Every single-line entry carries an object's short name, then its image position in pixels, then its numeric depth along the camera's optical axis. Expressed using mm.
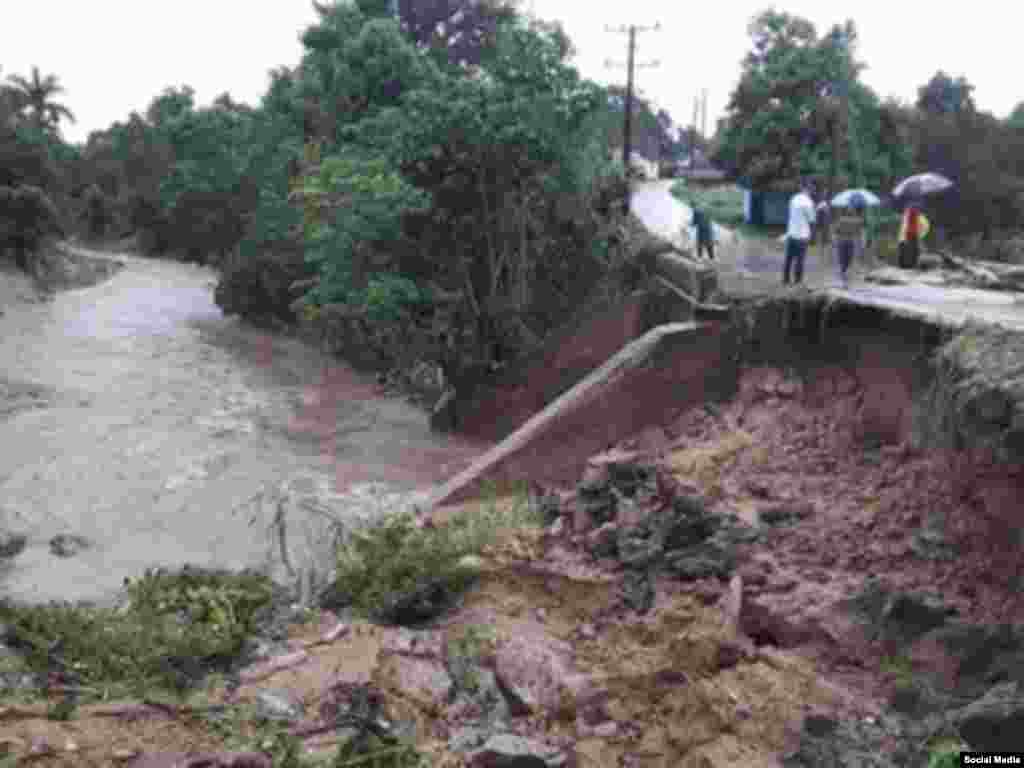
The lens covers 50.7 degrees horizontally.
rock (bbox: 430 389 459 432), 18141
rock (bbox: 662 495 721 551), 8523
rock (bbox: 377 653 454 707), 6816
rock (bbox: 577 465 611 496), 10102
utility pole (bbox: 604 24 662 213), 29552
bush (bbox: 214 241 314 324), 29766
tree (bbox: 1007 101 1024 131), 33841
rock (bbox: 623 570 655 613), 7911
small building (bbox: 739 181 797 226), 33562
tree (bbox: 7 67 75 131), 59781
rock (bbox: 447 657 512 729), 6609
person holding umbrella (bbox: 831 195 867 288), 15859
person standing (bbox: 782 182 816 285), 14859
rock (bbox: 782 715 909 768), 5766
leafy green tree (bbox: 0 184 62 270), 37969
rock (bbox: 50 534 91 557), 11500
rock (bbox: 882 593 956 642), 6656
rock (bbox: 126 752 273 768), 5507
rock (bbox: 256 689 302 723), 6539
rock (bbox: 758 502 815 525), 8516
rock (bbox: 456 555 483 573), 8711
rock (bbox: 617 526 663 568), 8492
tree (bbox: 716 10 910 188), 31406
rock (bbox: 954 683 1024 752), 5277
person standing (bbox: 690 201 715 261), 19250
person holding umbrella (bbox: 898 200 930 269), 16578
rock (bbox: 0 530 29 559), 11398
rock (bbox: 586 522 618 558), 8914
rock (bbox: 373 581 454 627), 8414
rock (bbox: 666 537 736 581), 7984
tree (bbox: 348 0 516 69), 32531
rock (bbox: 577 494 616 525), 9603
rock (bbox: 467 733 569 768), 5660
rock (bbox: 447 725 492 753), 6102
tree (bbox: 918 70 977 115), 36784
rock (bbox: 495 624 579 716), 6500
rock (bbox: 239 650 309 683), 7242
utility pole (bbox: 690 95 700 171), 63550
